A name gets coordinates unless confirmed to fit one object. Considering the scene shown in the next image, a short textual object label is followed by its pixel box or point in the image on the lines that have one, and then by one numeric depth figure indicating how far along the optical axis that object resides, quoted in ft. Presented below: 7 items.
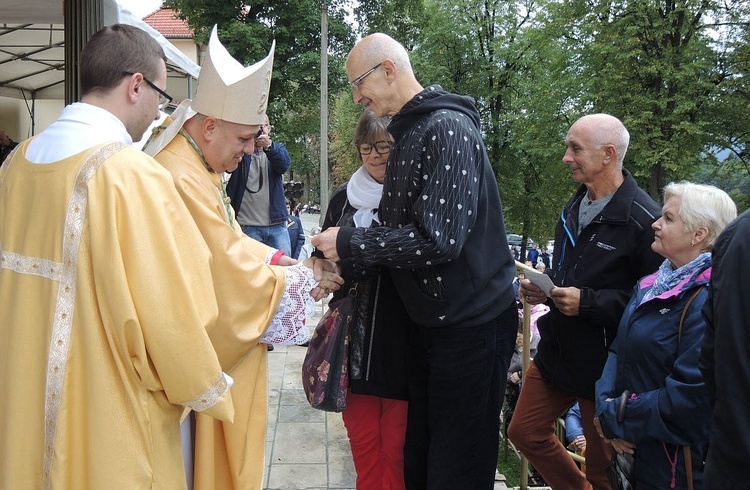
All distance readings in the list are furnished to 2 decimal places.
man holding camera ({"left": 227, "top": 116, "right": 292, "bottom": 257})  17.98
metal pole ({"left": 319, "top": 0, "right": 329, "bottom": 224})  49.73
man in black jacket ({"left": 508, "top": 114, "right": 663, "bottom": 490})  9.45
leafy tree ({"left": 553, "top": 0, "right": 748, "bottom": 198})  49.52
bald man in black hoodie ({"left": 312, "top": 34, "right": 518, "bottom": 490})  7.27
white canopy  17.80
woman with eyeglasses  8.72
